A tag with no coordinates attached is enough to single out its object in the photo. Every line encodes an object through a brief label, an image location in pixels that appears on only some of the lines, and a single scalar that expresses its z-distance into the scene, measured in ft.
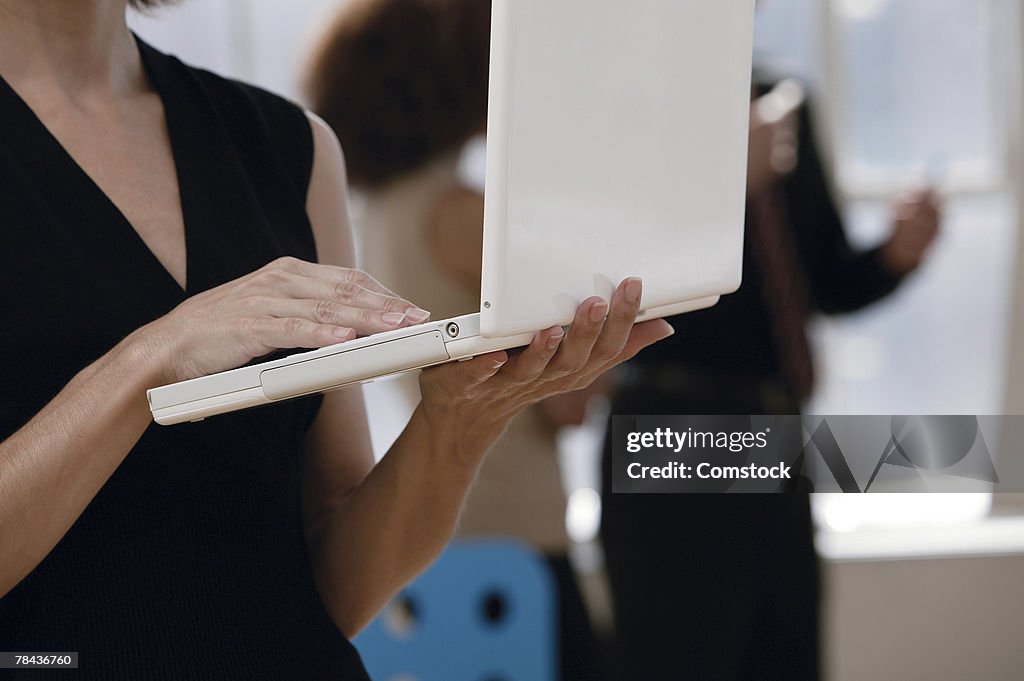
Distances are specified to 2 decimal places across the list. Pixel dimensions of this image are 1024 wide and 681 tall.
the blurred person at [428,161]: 14.85
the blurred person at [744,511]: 15.46
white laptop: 8.90
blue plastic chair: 14.33
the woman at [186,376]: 9.03
